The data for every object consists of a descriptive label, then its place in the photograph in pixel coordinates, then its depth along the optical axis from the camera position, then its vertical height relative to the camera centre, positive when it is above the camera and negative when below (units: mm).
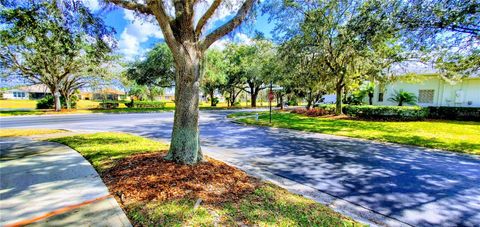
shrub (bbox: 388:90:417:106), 18141 +352
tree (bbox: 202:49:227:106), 26250 +3839
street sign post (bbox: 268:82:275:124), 13117 +257
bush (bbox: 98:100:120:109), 28812 -947
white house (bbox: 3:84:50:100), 50269 +608
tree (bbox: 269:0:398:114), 8726 +3534
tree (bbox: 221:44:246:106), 30969 +4780
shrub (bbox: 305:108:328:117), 18062 -980
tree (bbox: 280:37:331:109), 14289 +2410
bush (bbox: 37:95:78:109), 26869 -743
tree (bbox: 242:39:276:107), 19562 +3839
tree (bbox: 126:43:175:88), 25016 +3573
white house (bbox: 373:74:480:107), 16234 +1025
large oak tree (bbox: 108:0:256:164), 4320 +907
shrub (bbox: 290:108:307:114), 20420 -1025
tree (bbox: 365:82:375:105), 20034 +1091
